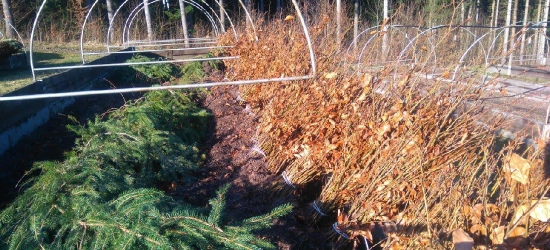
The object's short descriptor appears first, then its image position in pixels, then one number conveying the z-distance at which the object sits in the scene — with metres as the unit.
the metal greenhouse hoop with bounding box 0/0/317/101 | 3.02
